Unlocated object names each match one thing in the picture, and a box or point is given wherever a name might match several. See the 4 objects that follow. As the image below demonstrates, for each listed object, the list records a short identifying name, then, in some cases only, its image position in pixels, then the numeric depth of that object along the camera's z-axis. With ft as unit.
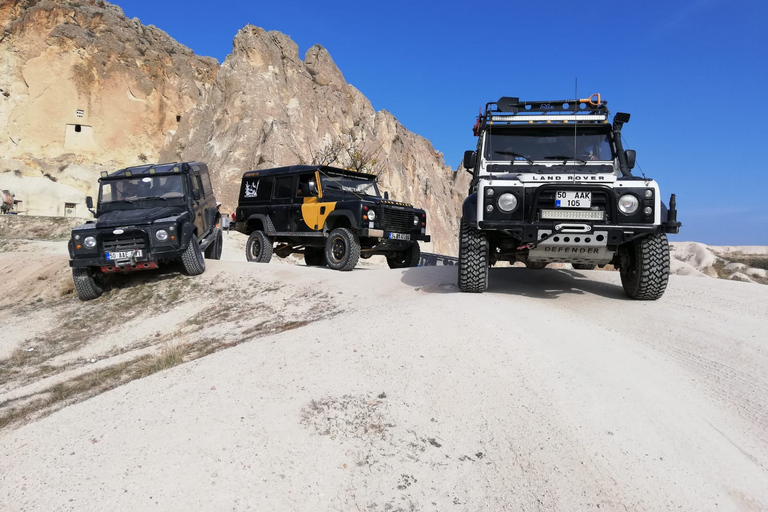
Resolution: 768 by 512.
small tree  115.14
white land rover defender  18.60
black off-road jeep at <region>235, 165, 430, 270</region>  35.60
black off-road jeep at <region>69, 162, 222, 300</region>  29.01
